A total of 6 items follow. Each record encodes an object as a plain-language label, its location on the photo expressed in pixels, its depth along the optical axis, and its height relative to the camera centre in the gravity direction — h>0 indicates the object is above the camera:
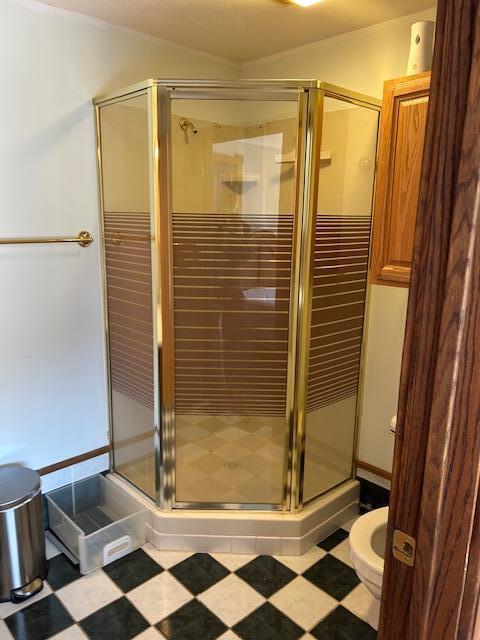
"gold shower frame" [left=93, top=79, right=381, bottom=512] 1.94 -0.11
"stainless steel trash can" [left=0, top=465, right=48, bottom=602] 1.90 -1.31
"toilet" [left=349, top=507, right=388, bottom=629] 1.66 -1.19
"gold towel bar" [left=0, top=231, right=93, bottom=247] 2.06 -0.11
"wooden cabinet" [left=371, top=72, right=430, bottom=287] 1.84 +0.18
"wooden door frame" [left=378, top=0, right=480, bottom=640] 0.58 -0.19
